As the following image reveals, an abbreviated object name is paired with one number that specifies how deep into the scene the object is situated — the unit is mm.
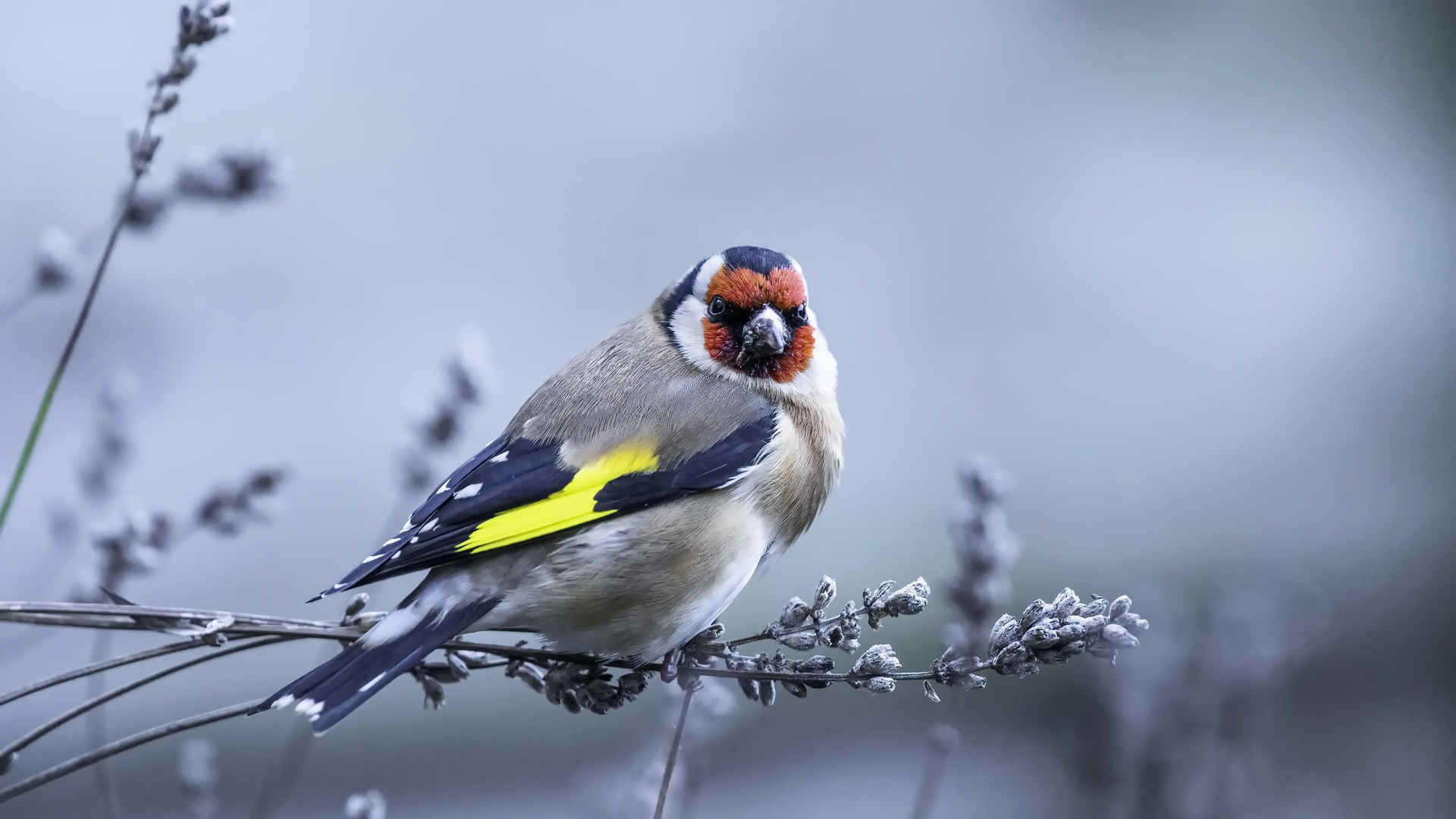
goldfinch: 3487
